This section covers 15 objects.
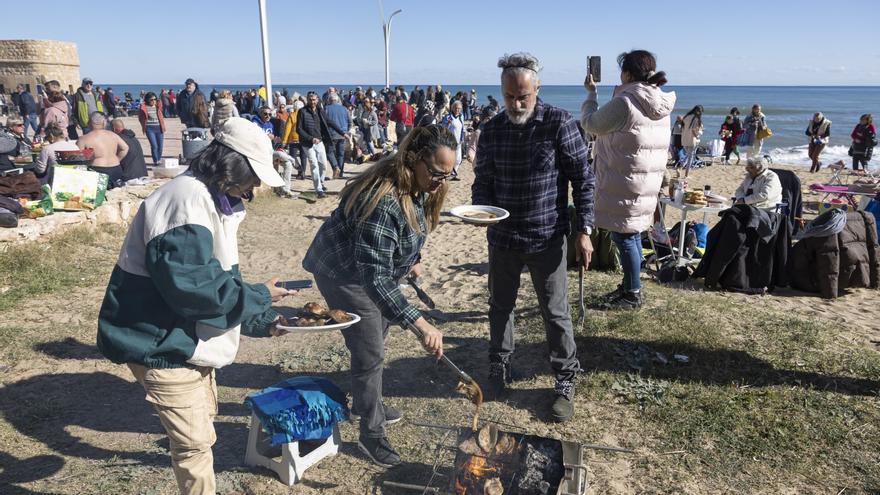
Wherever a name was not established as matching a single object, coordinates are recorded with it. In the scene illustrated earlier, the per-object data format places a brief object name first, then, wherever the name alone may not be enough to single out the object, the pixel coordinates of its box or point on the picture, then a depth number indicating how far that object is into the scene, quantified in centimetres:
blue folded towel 299
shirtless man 853
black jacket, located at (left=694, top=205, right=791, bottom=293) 600
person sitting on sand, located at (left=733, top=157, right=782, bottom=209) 647
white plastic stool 307
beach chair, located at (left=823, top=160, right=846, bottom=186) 1280
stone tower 3002
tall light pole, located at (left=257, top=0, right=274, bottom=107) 1338
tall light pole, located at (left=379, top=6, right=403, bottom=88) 2705
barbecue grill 261
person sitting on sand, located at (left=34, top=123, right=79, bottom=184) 819
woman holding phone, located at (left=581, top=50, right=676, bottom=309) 431
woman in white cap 205
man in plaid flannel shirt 328
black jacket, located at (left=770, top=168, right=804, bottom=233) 719
